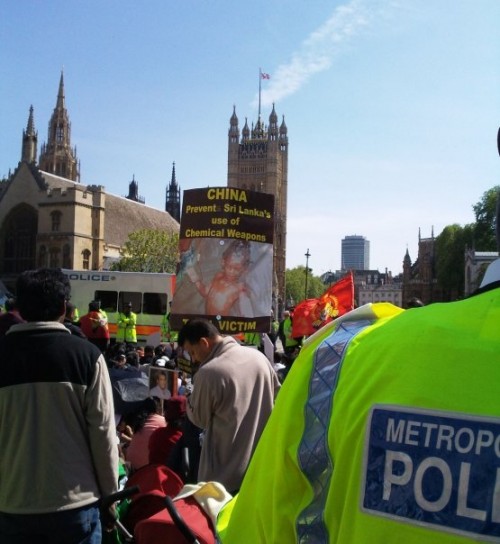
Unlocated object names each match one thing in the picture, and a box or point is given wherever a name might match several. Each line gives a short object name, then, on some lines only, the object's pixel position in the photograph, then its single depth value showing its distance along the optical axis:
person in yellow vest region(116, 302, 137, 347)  17.20
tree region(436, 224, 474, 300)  72.44
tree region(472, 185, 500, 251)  60.00
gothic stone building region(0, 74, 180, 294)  58.19
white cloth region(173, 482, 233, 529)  2.52
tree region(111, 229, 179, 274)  59.06
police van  24.72
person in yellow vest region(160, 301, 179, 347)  17.23
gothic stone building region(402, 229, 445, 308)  99.44
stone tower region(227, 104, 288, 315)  106.25
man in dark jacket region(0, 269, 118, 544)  3.14
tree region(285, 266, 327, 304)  117.62
